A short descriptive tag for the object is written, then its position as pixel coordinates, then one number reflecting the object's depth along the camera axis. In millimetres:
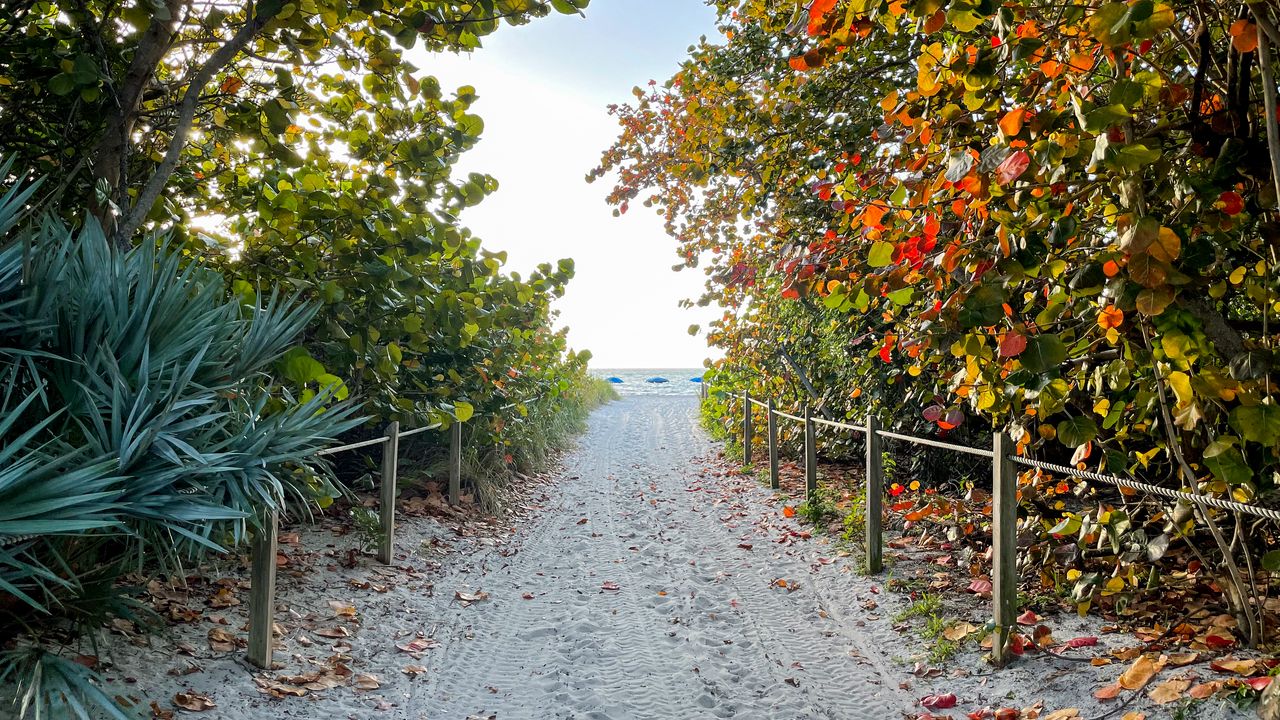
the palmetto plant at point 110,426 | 2332
